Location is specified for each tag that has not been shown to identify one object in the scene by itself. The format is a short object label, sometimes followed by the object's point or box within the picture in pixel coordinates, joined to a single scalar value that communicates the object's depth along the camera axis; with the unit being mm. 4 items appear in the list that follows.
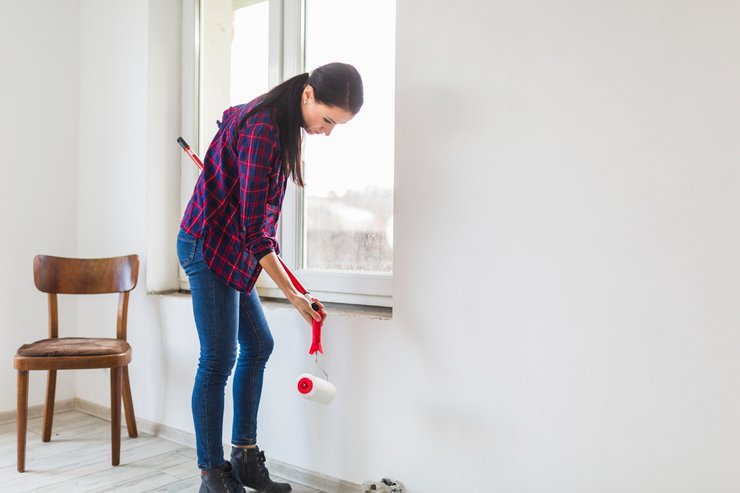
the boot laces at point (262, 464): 1907
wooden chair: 2178
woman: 1603
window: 2039
